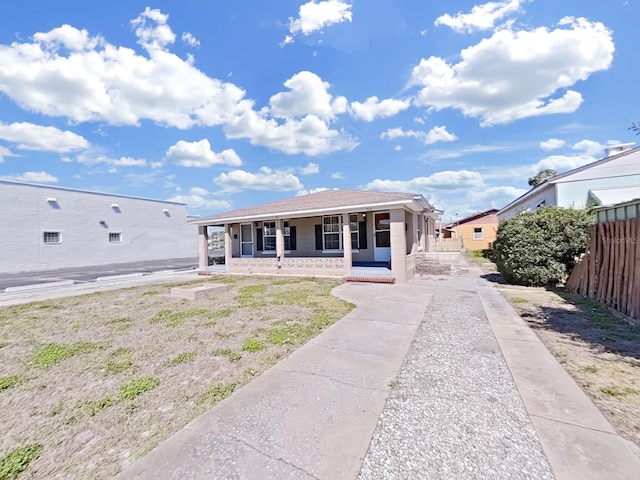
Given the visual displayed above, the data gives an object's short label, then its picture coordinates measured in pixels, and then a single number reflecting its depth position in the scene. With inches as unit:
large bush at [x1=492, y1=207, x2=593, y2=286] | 369.6
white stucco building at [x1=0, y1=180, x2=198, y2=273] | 751.7
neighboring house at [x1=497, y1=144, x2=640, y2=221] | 523.5
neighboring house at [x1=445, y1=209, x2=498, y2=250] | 1212.7
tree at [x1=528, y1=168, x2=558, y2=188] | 1248.8
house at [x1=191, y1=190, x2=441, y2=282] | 453.1
